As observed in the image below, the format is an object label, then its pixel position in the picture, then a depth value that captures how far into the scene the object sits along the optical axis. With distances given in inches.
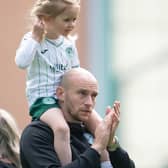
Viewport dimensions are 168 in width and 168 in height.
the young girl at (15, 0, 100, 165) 472.4
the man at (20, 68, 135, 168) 459.5
